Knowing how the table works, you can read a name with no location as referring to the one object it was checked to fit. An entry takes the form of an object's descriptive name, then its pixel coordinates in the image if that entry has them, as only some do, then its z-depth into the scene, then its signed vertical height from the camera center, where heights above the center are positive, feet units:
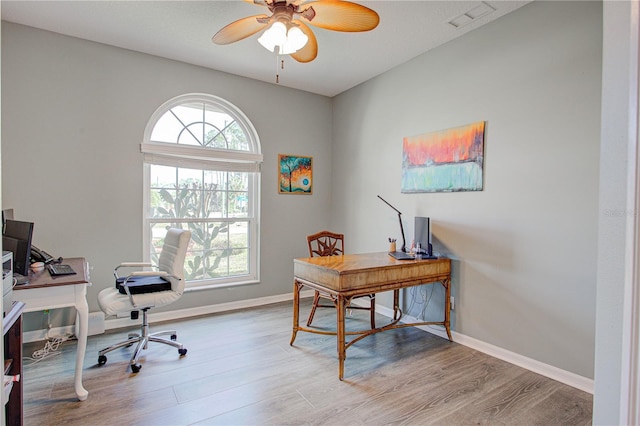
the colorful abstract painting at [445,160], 9.33 +1.45
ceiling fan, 6.46 +3.87
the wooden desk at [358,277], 7.80 -1.84
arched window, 11.58 +0.76
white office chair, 8.20 -2.30
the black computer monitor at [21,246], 6.64 -0.88
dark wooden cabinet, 4.89 -2.38
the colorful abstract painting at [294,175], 13.94 +1.36
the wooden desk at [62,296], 6.20 -1.79
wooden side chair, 10.63 -1.59
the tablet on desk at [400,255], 9.61 -1.47
